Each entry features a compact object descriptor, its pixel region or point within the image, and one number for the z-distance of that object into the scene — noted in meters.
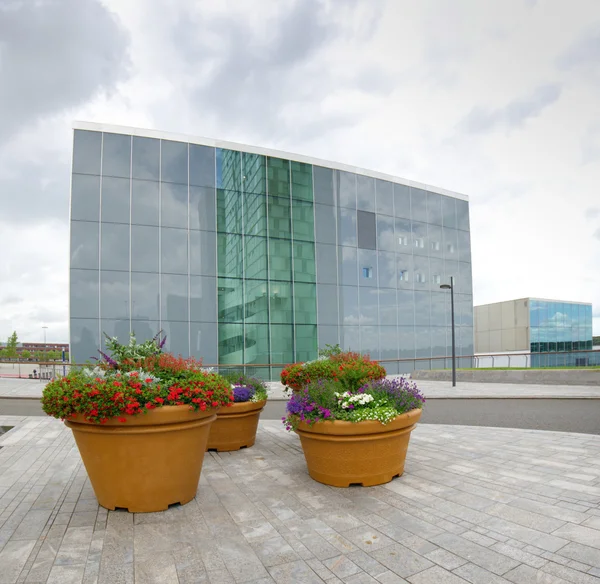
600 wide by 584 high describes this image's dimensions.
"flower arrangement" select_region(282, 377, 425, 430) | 4.56
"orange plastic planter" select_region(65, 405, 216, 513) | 3.76
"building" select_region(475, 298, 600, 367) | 42.72
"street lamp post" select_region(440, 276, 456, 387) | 17.90
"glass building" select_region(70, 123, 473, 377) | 18.80
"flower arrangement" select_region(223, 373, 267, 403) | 6.35
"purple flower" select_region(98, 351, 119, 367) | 4.24
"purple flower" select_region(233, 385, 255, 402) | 6.30
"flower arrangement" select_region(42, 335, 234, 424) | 3.62
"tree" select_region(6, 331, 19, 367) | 80.44
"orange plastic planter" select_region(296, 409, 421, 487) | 4.51
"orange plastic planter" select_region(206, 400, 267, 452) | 6.26
